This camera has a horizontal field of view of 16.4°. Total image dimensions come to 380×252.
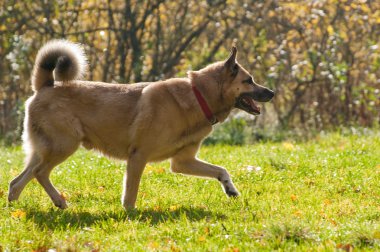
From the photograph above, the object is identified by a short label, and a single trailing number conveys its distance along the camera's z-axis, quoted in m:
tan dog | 12.43
